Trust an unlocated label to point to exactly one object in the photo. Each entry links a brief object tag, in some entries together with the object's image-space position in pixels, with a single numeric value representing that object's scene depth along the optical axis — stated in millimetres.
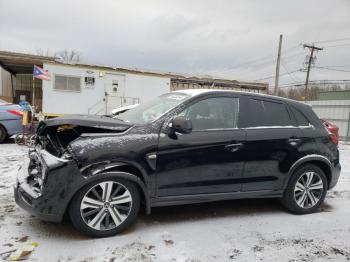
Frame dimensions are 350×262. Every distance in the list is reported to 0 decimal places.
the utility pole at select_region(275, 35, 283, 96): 24803
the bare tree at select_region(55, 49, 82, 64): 49969
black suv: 3232
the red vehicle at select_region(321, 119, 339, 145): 8562
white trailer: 13852
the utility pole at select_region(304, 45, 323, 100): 34125
